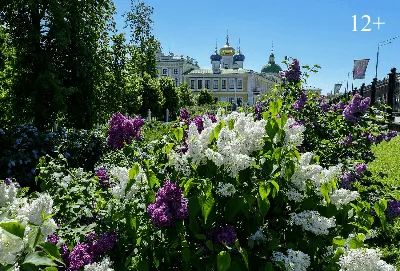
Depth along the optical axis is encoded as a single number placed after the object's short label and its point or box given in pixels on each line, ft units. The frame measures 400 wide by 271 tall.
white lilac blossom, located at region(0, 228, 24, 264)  4.84
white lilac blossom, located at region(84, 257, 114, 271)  6.58
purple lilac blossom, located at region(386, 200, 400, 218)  12.17
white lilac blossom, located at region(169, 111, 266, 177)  7.44
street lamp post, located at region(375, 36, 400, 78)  142.79
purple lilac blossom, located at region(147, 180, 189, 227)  7.02
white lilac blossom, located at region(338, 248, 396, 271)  6.70
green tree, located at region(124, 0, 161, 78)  118.32
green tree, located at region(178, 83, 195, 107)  183.82
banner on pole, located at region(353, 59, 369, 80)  133.69
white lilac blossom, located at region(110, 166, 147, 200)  8.19
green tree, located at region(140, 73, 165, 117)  111.75
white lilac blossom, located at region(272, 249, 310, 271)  7.04
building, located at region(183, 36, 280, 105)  294.66
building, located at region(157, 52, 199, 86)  290.15
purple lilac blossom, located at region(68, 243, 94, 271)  7.29
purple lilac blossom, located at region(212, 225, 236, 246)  7.06
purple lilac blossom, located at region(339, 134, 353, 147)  16.18
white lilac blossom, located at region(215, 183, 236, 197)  7.17
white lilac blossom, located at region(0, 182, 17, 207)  6.53
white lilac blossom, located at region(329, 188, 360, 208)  8.15
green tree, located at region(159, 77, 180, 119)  144.15
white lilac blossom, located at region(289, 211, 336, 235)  7.45
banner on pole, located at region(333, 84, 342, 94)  228.18
